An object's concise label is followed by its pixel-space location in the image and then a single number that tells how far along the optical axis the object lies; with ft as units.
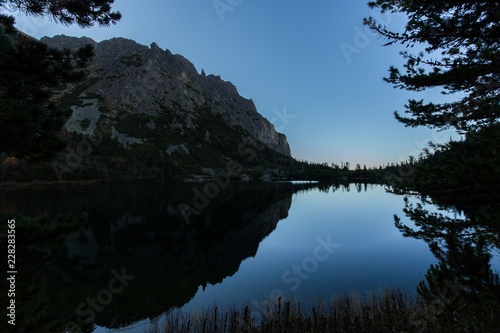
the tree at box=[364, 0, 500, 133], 33.96
